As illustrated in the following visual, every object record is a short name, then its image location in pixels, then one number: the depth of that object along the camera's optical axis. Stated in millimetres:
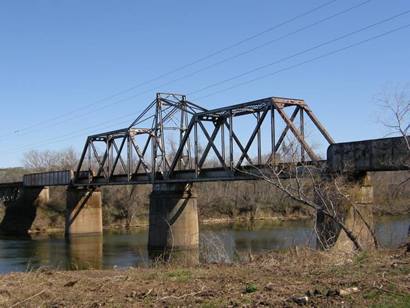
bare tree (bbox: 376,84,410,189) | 21891
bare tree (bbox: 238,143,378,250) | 19183
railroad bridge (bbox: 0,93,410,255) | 30656
